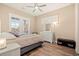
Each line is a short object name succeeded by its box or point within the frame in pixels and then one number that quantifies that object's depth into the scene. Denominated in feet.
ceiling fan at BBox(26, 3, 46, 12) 8.39
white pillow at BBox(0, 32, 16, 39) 6.93
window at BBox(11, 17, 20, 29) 7.23
